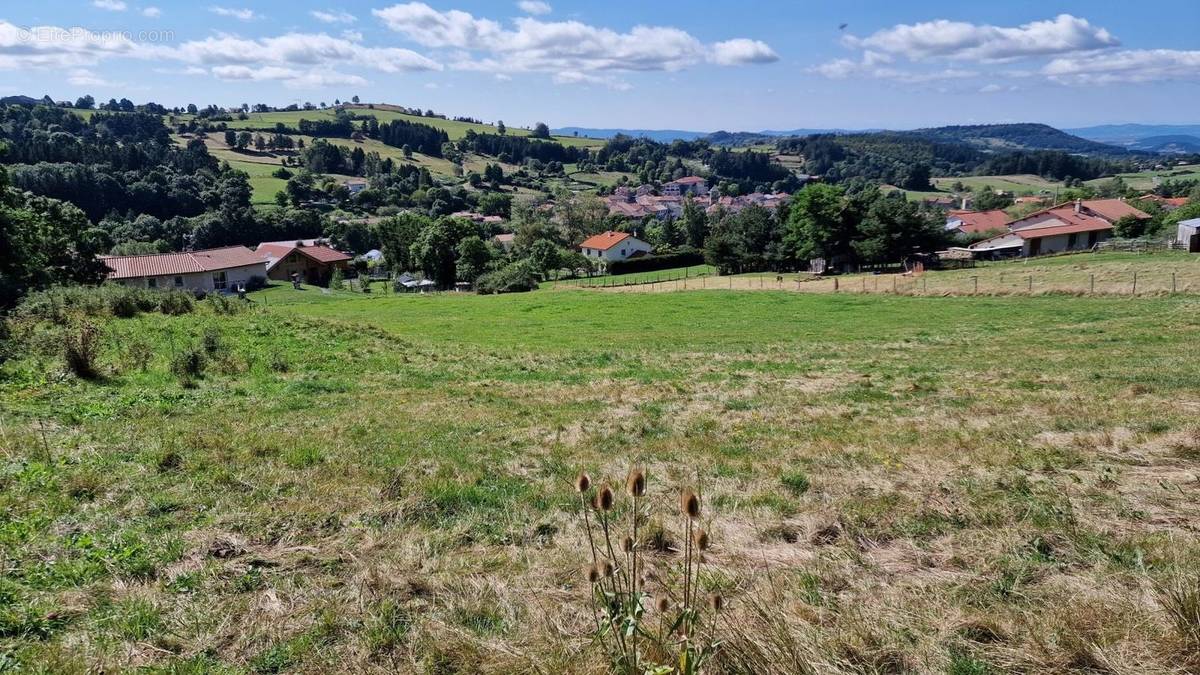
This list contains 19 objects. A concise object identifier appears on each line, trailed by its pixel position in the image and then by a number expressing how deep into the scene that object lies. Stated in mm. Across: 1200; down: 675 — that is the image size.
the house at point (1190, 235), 55844
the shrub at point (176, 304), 25295
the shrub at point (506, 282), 71188
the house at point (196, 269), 68744
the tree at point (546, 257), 89750
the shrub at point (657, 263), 96688
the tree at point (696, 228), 108938
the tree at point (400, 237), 95938
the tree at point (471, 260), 80125
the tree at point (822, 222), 74500
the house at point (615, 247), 106000
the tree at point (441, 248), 82312
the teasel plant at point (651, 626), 3031
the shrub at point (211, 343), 16844
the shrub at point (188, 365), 14391
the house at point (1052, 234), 75562
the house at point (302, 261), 90312
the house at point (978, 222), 93875
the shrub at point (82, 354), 13336
